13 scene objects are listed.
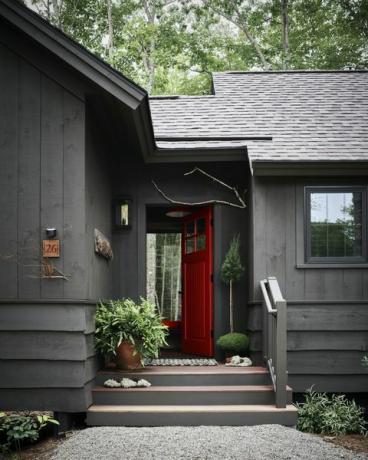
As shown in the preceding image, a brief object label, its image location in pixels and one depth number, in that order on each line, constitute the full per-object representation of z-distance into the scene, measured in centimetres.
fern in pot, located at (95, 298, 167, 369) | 626
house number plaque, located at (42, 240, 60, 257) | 581
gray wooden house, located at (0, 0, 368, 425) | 572
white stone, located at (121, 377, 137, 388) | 610
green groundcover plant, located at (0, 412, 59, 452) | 531
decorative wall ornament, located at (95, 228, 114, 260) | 640
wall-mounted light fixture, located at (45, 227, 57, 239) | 580
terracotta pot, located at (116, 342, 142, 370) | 643
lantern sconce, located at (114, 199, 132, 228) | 777
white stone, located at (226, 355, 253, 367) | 696
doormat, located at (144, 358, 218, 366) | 715
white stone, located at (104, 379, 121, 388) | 612
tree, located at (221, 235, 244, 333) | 749
